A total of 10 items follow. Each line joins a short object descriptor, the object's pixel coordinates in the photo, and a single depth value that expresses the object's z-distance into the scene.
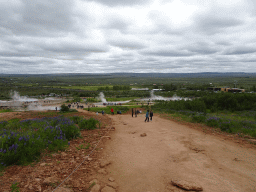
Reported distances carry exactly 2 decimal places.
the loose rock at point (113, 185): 5.48
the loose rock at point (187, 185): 5.27
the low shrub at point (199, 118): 18.82
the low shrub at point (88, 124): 14.25
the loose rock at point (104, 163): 6.99
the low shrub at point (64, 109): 38.50
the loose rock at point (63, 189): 4.95
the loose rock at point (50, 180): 5.26
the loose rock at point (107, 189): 5.24
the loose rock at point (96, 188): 5.20
